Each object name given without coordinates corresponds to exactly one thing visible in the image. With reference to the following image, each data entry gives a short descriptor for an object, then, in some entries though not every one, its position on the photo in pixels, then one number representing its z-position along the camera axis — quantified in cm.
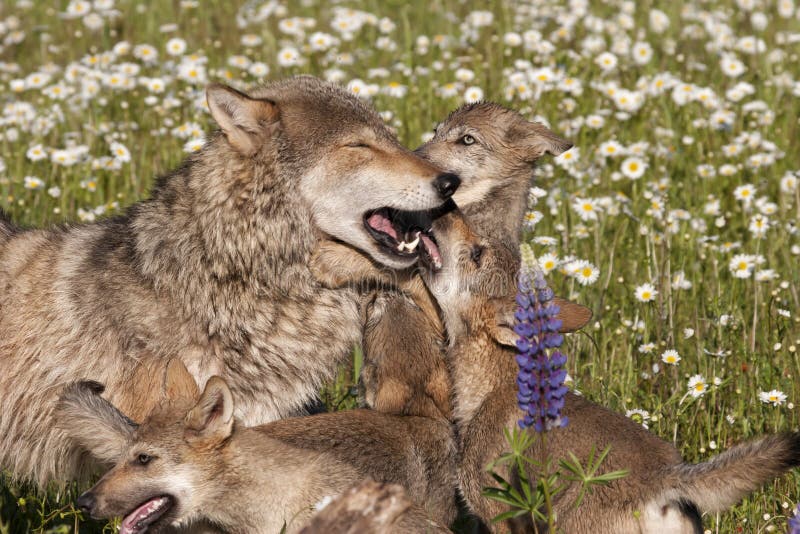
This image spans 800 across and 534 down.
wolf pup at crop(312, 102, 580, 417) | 1062
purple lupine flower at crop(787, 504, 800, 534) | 698
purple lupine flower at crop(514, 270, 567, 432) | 722
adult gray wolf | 1020
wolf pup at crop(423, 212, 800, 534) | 848
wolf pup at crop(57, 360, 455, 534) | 849
